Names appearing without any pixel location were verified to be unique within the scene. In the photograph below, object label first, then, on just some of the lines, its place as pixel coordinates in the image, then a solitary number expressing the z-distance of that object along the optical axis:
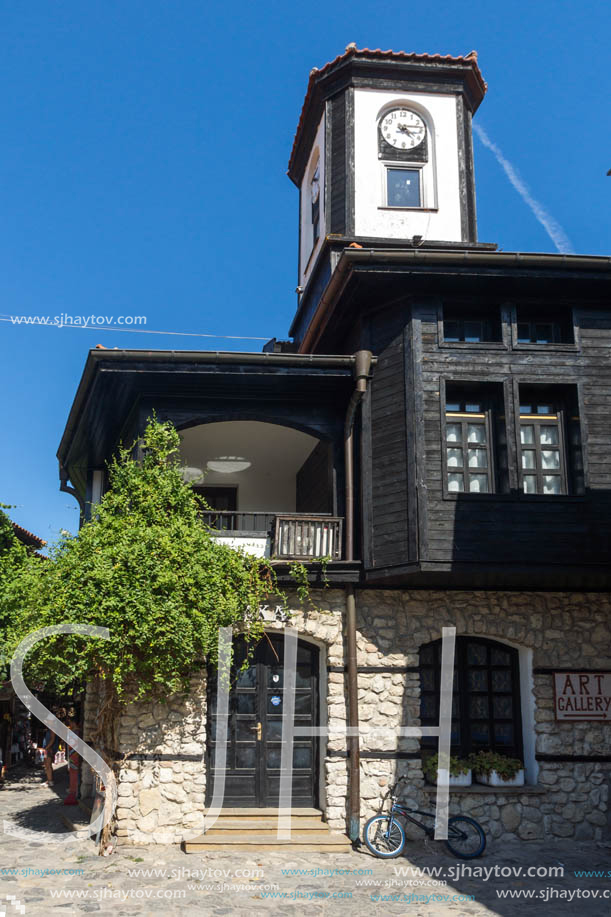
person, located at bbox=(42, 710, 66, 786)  16.09
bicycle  10.14
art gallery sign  11.46
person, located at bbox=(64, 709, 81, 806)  13.04
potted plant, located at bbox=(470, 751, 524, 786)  11.09
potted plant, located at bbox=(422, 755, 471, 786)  11.09
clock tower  16.53
